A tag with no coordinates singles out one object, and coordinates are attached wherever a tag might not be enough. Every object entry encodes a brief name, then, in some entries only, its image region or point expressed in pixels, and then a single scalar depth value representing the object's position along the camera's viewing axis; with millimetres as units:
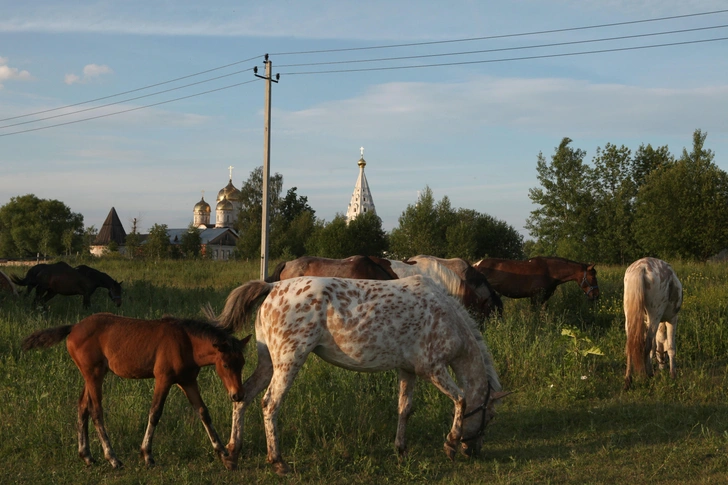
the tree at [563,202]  55125
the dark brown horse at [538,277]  14039
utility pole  18875
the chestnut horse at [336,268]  11539
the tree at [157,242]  54781
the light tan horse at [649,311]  8430
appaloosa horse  5441
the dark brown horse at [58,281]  15820
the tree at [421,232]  57750
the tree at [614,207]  51469
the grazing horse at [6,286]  16094
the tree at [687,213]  37062
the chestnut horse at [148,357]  5301
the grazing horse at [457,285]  11891
